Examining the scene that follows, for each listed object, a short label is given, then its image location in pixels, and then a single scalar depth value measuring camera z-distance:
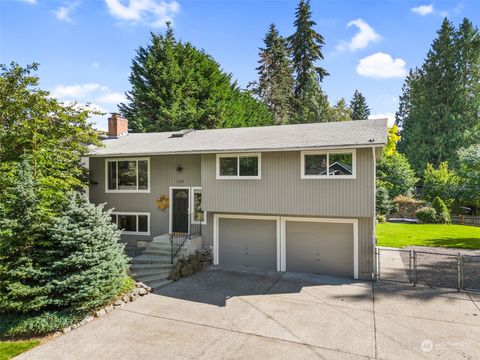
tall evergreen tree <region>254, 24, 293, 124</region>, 40.16
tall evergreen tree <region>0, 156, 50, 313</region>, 8.11
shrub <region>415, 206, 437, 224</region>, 25.25
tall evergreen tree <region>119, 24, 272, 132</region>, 28.81
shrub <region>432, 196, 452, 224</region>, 25.09
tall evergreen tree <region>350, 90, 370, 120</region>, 55.09
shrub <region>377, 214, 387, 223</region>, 26.39
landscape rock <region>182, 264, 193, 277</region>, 12.05
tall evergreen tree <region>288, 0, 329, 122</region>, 39.38
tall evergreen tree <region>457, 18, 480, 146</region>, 36.38
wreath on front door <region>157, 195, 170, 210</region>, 14.54
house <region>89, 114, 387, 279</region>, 11.32
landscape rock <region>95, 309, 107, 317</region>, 8.79
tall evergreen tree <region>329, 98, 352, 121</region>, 34.75
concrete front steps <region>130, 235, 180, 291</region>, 11.39
